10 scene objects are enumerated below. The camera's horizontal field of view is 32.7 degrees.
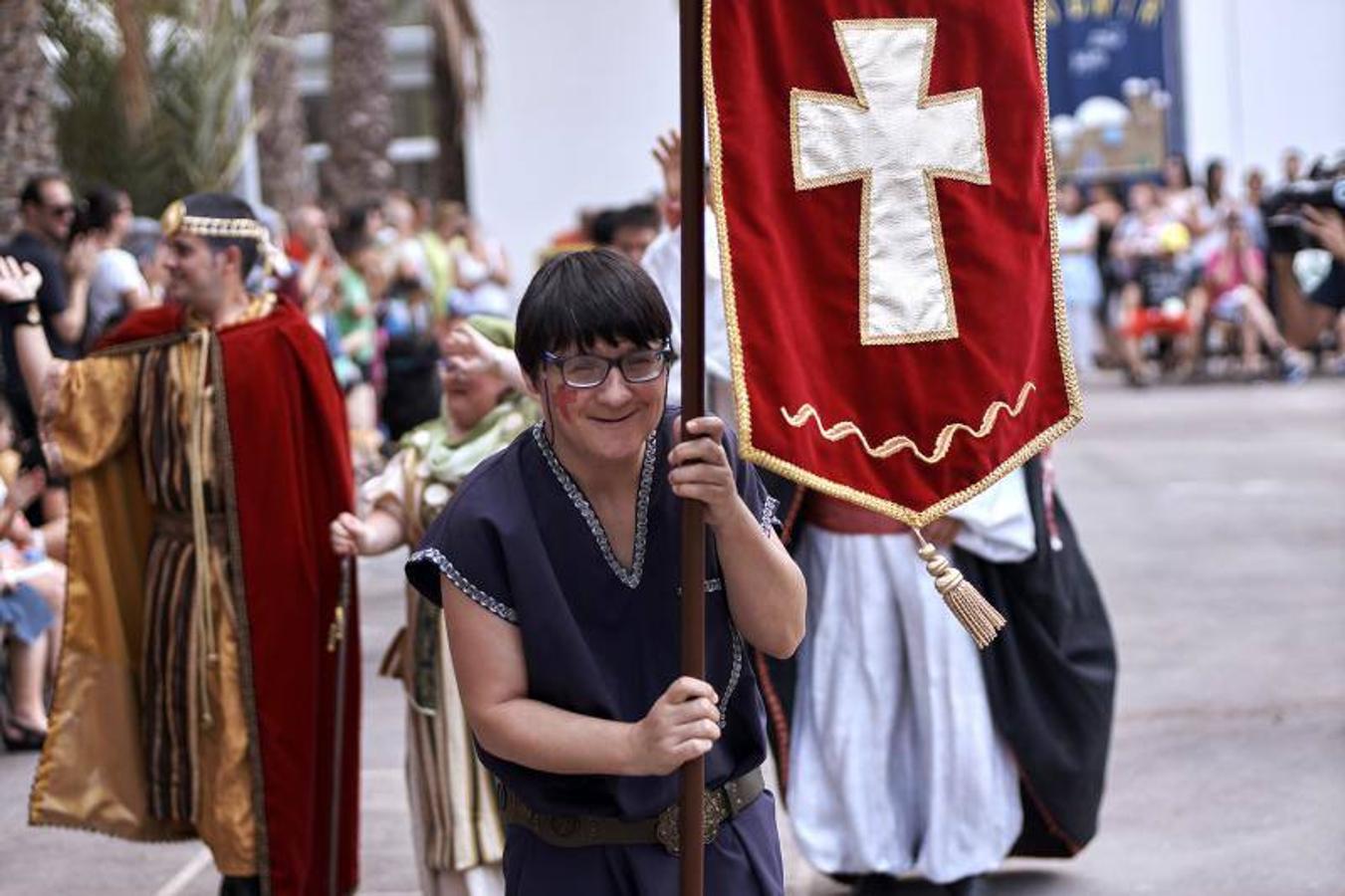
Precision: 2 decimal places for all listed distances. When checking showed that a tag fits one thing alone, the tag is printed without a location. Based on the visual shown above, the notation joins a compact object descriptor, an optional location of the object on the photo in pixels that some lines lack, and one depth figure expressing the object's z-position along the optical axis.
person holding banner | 3.12
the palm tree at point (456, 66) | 20.25
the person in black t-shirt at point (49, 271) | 8.64
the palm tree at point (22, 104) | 10.38
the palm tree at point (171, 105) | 15.97
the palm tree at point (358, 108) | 20.20
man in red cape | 5.38
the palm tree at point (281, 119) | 17.91
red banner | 3.12
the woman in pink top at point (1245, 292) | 20.44
